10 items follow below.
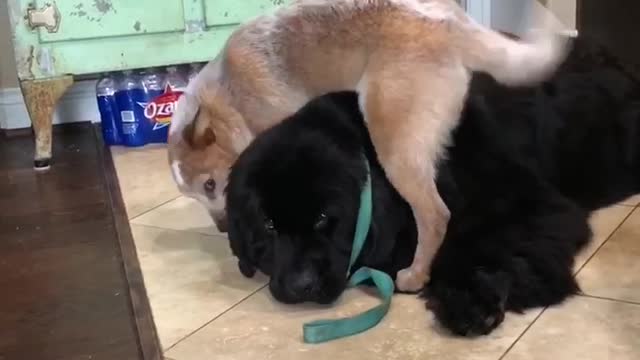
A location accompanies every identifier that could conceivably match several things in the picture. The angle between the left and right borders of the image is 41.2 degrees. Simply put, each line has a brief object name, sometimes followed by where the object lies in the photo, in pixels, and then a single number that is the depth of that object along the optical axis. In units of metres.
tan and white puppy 1.45
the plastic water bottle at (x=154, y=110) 2.72
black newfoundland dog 1.41
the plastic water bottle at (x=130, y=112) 2.72
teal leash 1.37
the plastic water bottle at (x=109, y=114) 2.74
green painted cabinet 2.47
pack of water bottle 2.72
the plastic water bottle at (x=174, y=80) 2.75
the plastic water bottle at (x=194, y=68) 2.82
